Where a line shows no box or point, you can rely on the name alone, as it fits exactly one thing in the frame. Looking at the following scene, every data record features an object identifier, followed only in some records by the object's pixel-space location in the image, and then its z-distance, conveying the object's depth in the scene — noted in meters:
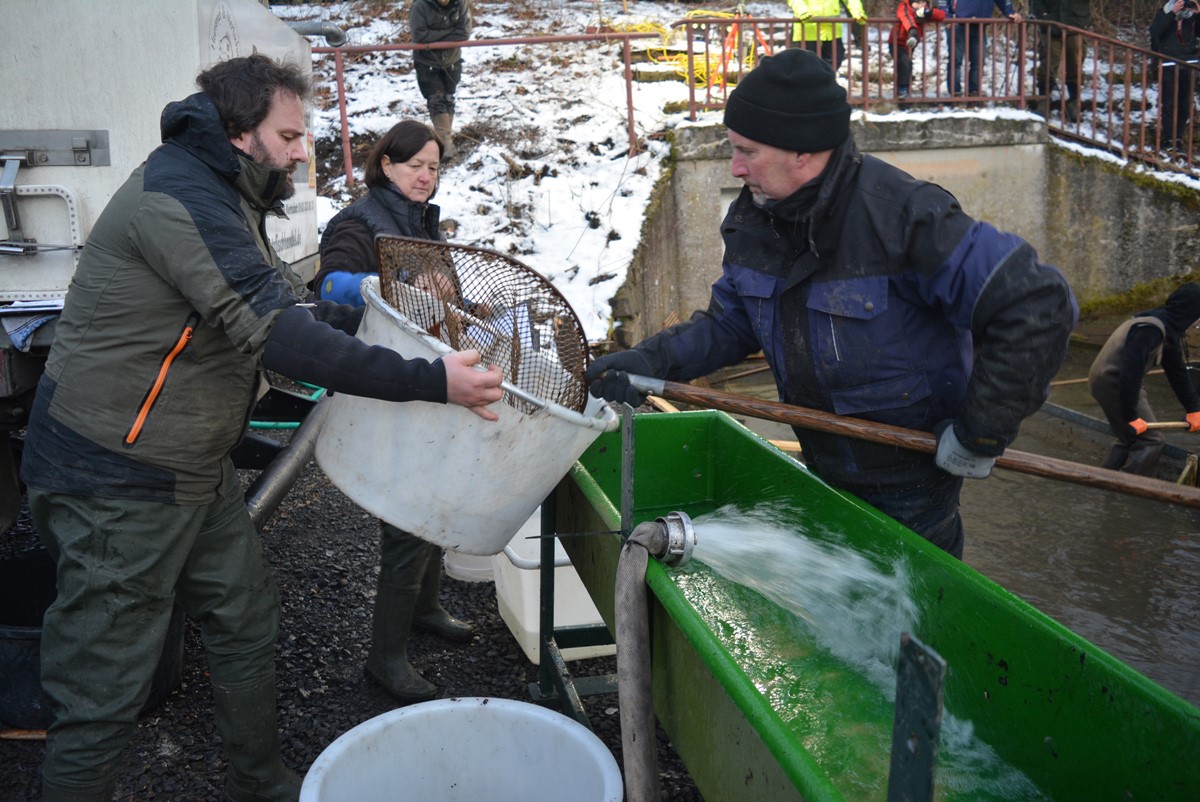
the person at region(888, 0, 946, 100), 10.12
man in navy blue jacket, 2.33
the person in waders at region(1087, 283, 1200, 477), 5.84
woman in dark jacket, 3.33
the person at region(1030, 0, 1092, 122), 10.86
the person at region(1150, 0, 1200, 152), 10.67
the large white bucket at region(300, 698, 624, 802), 2.26
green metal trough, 1.78
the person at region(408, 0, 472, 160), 9.94
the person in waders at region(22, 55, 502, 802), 2.37
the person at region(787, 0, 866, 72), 10.30
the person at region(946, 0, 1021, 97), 10.56
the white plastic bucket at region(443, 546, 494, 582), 4.38
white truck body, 3.49
